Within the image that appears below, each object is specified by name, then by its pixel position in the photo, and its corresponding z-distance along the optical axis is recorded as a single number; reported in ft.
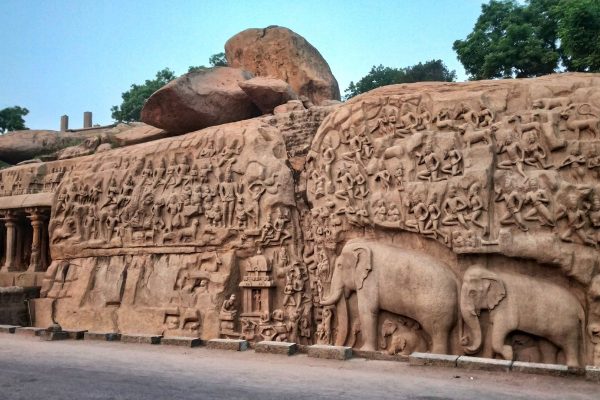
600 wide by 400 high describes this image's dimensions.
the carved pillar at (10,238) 65.36
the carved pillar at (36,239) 63.31
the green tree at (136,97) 135.85
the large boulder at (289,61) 69.15
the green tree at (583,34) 62.03
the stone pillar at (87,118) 120.06
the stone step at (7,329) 42.32
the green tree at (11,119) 128.47
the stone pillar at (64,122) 122.05
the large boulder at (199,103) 58.54
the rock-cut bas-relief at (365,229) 33.09
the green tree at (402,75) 115.14
